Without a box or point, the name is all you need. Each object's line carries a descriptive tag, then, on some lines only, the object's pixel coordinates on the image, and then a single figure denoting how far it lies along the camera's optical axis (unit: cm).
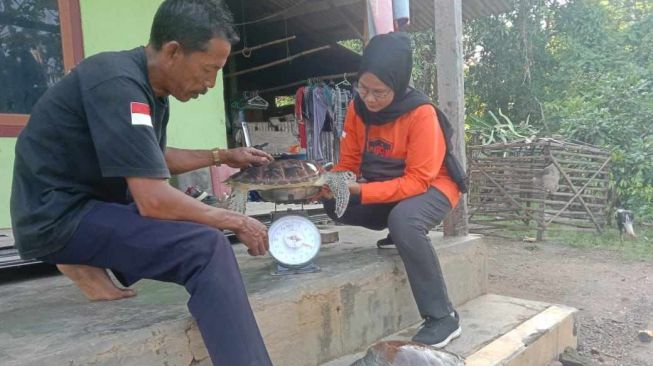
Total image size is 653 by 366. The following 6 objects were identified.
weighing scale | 253
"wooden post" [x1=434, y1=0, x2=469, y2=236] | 359
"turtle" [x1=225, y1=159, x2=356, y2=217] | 237
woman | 260
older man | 166
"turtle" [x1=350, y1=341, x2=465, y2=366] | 221
